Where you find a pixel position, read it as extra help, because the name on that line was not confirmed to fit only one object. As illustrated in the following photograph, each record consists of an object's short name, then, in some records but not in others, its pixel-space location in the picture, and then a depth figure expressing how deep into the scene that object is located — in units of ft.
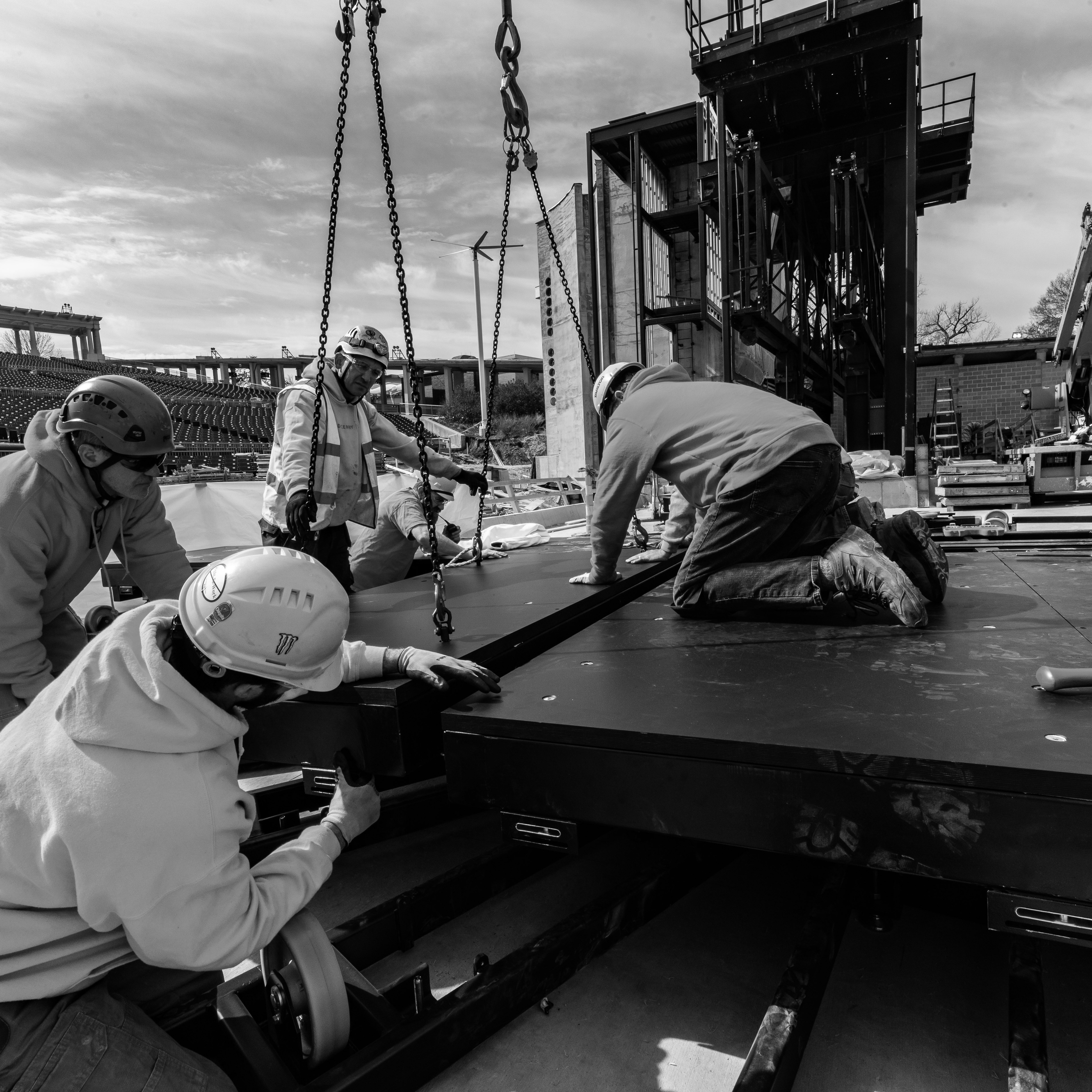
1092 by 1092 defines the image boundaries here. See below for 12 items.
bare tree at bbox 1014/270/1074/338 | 117.70
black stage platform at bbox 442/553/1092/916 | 5.02
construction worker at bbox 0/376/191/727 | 8.30
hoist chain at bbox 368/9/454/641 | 8.78
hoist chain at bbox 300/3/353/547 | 9.09
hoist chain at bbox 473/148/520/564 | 12.48
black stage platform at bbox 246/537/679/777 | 7.43
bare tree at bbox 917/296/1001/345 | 134.10
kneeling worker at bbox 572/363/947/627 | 9.48
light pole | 58.13
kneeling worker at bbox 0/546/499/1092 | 4.25
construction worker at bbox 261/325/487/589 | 13.10
